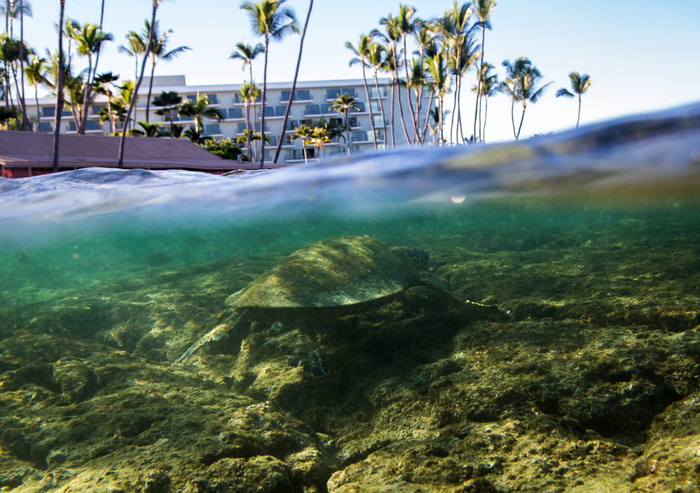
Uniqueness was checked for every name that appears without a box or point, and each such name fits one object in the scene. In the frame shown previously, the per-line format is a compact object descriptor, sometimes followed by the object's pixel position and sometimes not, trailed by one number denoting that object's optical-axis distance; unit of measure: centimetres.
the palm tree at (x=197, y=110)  4466
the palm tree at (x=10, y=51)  3803
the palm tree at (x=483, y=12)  3809
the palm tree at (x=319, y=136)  4994
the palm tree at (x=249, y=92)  5042
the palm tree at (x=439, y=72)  4022
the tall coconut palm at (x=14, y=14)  3767
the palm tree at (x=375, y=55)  4394
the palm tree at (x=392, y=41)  4238
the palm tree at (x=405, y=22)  4081
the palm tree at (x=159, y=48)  3296
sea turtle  522
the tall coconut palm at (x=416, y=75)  4228
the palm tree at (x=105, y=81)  3703
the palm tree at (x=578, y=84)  6544
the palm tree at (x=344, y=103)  5012
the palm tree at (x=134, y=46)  3366
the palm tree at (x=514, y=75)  5769
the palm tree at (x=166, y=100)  4409
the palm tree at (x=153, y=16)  2372
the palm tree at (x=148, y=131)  3878
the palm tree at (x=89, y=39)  3180
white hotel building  5647
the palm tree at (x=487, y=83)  5423
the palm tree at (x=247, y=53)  4319
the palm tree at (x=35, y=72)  3884
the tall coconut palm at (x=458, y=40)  3853
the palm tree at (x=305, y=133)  5131
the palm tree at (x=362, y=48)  4438
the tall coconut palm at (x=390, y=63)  4372
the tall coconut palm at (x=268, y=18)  3131
